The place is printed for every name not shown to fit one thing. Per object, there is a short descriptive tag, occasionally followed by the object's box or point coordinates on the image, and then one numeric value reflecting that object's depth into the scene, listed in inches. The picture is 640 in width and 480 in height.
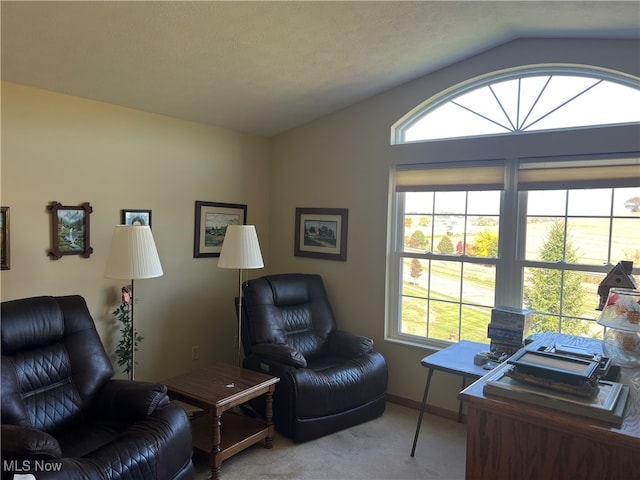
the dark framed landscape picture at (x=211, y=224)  149.6
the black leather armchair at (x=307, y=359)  118.6
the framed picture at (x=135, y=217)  127.3
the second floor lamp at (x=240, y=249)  126.0
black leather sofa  76.5
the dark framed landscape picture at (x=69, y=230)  111.7
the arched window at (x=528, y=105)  115.0
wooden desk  43.0
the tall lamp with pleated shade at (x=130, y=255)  104.1
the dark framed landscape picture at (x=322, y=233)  158.1
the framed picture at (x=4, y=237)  102.3
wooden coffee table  101.3
